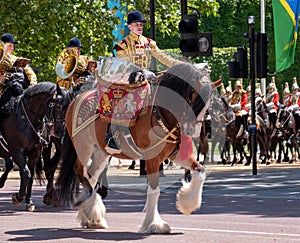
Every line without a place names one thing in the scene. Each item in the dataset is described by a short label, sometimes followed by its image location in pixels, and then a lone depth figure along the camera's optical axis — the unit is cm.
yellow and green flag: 2923
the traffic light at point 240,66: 2509
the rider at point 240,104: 3366
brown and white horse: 1311
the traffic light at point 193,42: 2105
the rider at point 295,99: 3541
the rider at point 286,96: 3608
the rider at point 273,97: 3506
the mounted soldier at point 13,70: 1750
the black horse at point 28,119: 1725
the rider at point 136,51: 1406
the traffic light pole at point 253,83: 2538
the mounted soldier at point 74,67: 1767
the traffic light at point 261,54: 2531
